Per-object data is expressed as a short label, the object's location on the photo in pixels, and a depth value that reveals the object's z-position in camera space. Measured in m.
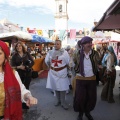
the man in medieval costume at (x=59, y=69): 2.79
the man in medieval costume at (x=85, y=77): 2.29
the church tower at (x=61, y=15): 45.40
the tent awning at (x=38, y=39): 6.58
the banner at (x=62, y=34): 13.36
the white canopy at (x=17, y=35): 5.13
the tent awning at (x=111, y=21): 1.72
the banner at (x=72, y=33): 14.90
